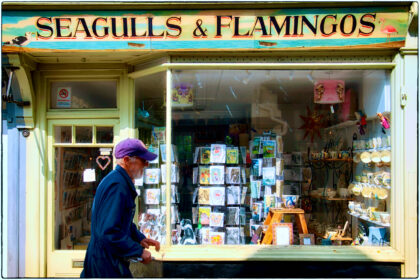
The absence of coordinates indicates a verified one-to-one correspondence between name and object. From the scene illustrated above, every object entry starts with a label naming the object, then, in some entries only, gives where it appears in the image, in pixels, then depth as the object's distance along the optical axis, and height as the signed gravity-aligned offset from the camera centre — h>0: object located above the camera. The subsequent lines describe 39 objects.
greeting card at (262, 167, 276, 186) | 5.05 -0.50
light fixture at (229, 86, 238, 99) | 5.02 +0.78
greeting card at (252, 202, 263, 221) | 4.96 -1.02
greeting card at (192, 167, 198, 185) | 4.98 -0.48
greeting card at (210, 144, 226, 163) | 5.01 -0.17
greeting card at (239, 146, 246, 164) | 5.10 -0.16
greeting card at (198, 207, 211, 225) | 4.92 -1.06
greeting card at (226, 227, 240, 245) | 4.72 -1.34
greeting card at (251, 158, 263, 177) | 5.07 -0.37
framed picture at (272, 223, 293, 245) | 4.55 -1.25
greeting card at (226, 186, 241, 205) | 4.99 -0.80
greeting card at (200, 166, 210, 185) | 4.97 -0.48
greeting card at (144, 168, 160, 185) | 4.87 -0.48
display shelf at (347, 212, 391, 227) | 4.40 -1.07
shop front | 4.19 +0.26
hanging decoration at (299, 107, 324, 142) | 5.35 +0.33
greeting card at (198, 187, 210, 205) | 4.96 -0.81
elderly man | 2.52 -0.69
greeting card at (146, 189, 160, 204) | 4.81 -0.78
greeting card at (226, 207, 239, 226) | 4.93 -1.09
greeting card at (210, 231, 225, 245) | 4.71 -1.37
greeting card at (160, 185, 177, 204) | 4.63 -0.71
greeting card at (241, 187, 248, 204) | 5.00 -0.77
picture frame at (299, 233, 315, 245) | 4.54 -1.32
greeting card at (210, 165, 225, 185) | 4.97 -0.48
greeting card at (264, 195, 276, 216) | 4.97 -0.89
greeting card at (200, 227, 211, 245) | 4.72 -1.33
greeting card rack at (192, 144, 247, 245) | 4.91 -0.72
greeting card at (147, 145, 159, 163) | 4.88 -0.09
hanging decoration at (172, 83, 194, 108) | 4.67 +0.69
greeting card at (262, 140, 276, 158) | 5.11 -0.08
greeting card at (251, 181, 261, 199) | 5.02 -0.70
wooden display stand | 4.62 -1.09
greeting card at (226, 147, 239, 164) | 5.05 -0.19
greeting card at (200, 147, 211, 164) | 5.02 -0.19
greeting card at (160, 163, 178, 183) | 4.68 -0.42
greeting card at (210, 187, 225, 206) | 4.96 -0.79
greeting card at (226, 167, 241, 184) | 5.00 -0.50
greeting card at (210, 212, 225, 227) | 4.91 -1.13
